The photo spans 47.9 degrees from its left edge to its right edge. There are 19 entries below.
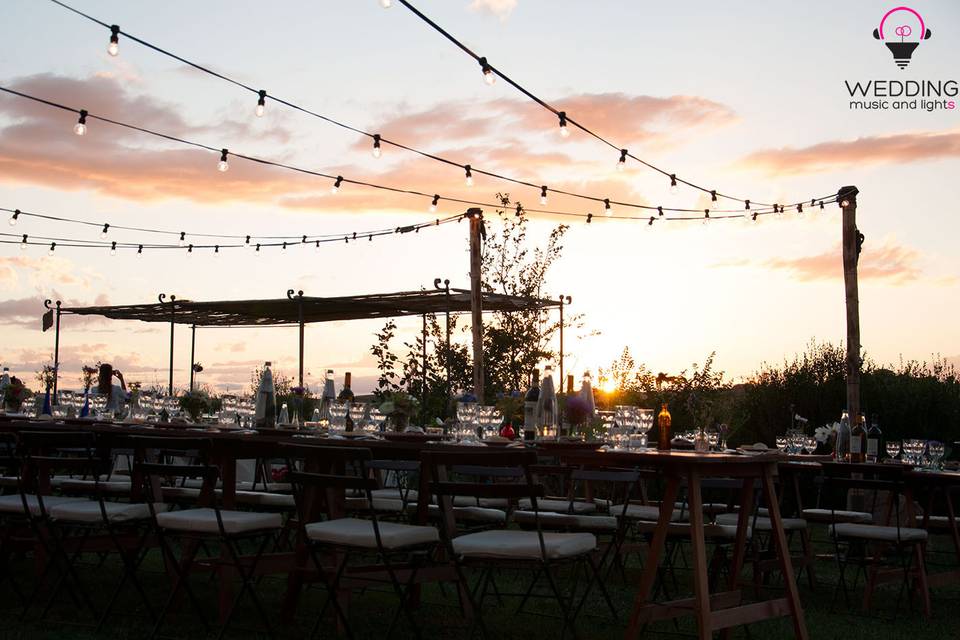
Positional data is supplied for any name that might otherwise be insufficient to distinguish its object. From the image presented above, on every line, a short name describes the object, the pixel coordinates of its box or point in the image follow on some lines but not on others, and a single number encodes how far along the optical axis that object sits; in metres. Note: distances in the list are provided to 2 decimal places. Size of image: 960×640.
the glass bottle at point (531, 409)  5.08
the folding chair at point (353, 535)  3.87
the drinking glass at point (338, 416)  5.54
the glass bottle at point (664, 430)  4.51
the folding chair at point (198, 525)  4.21
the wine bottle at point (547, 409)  4.89
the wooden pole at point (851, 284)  10.02
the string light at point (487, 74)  6.67
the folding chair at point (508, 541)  3.70
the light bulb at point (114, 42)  6.34
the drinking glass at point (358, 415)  5.66
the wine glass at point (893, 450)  6.66
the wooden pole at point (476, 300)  10.67
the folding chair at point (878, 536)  5.26
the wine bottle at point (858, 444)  5.85
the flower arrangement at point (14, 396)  7.93
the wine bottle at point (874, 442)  5.88
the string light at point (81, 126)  7.67
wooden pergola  11.38
